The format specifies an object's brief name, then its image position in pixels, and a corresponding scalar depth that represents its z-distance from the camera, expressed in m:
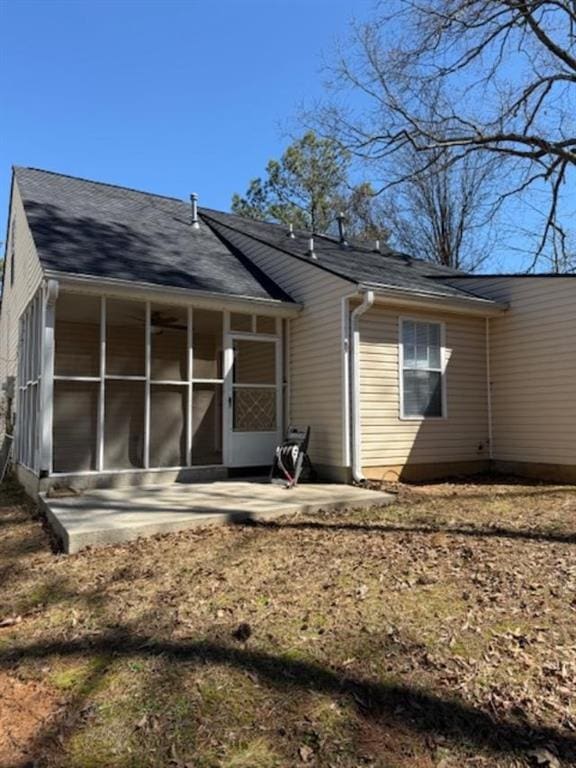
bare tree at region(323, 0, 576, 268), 12.66
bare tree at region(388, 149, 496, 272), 24.62
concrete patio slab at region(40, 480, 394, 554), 5.32
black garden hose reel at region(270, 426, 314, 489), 8.20
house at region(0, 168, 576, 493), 7.94
